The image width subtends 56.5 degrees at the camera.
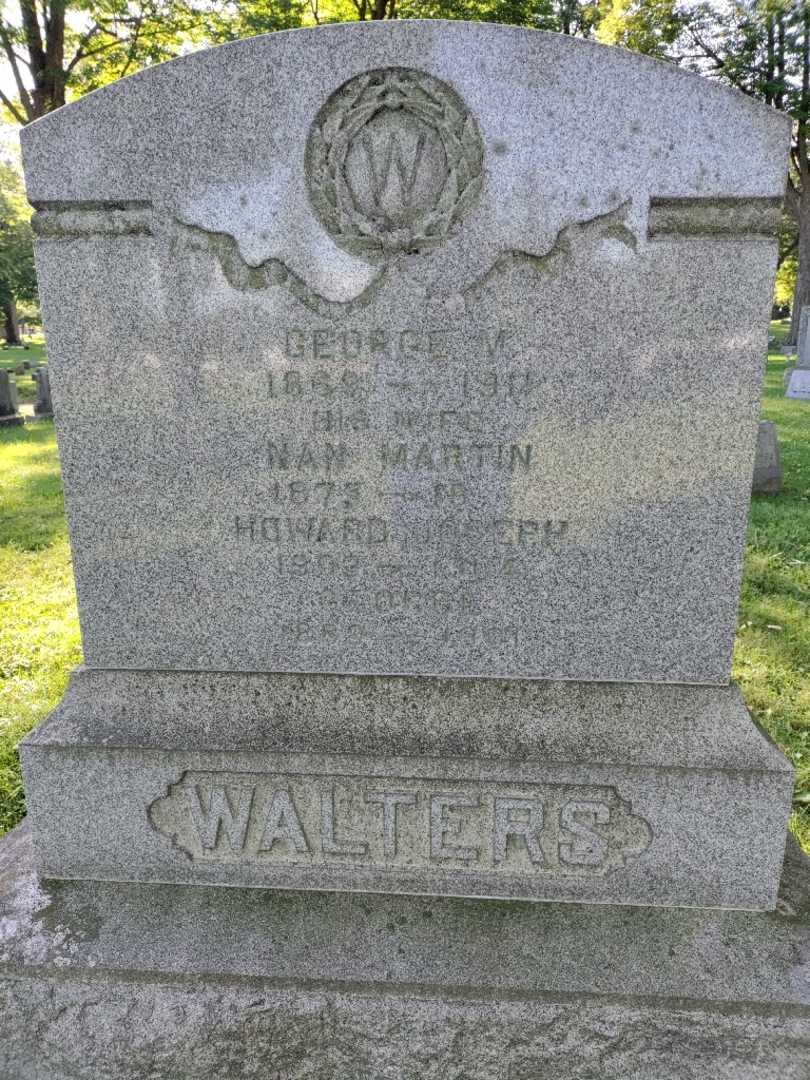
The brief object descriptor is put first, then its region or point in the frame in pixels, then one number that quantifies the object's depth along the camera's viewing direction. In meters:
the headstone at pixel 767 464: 7.32
